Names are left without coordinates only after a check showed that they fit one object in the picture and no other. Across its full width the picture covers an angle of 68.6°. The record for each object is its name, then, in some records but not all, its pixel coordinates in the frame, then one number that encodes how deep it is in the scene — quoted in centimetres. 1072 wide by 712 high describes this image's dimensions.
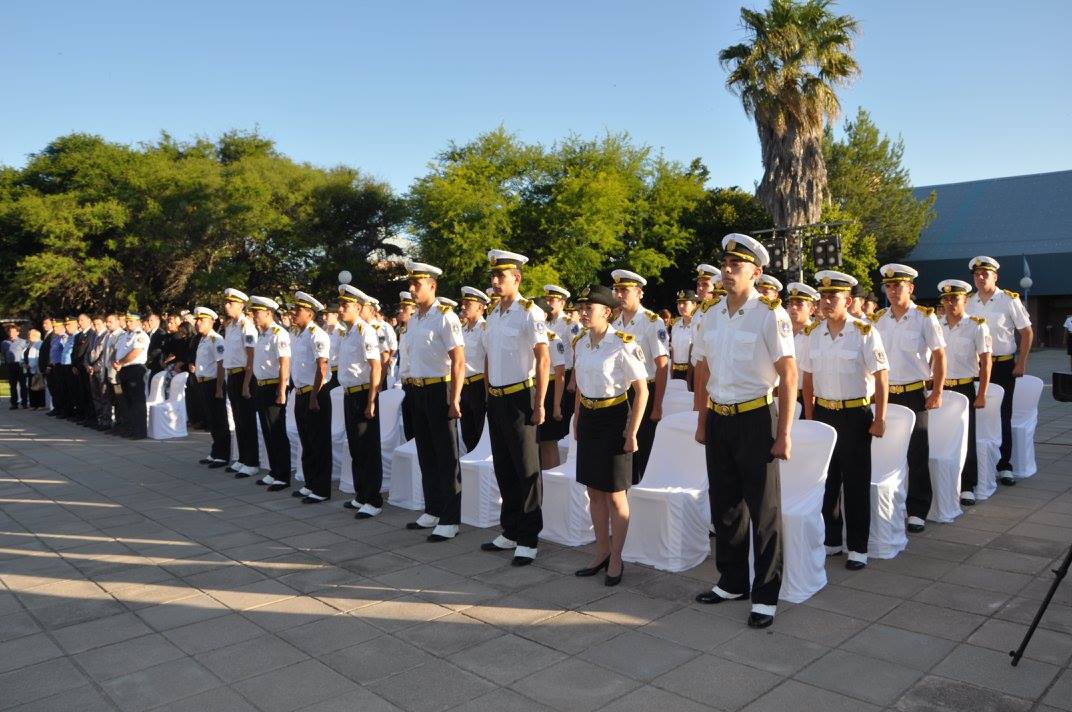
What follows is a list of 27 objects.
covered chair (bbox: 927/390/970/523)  590
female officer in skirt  473
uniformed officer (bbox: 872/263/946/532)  575
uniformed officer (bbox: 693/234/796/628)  409
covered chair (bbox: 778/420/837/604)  439
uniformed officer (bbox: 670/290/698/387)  870
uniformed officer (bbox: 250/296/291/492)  774
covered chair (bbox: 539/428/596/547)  559
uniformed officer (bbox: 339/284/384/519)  675
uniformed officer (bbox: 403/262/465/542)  592
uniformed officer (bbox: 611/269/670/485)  602
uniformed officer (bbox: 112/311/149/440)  1152
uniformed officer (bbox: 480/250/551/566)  542
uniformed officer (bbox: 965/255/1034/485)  716
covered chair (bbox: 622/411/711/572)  500
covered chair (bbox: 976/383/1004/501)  668
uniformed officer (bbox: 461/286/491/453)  648
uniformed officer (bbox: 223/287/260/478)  834
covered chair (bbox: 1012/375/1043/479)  736
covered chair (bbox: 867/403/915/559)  511
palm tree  2072
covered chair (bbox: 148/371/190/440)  1167
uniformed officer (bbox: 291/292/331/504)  729
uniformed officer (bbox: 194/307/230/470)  925
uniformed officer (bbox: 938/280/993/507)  651
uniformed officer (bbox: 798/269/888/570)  499
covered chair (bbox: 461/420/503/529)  621
